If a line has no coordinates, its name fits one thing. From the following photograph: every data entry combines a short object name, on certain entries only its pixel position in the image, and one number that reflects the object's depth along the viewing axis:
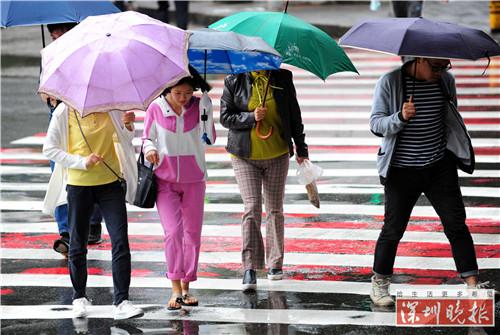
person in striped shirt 15.33
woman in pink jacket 15.70
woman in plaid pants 16.59
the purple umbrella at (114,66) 13.70
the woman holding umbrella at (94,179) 15.42
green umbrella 15.59
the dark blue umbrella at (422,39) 14.23
